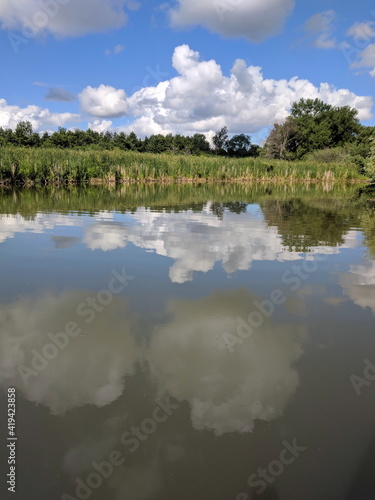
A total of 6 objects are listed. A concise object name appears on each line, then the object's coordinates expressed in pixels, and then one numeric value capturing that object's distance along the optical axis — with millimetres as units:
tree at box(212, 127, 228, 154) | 92338
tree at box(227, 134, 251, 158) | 90625
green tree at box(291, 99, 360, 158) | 67250
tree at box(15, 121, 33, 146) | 58781
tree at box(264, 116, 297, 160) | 68000
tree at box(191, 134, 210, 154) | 84600
